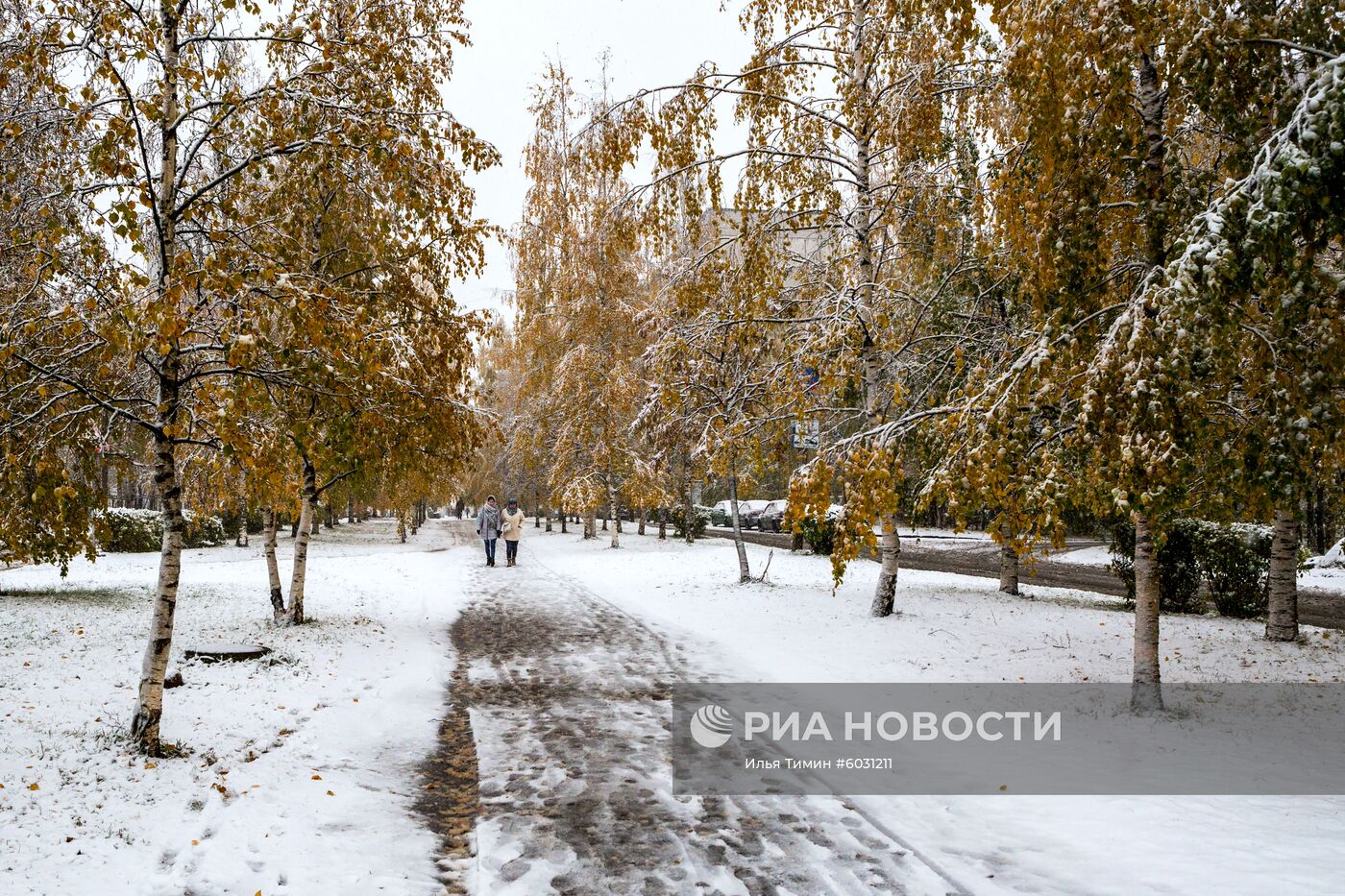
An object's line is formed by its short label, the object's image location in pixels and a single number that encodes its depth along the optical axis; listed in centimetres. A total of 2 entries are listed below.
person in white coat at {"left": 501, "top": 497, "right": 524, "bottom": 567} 1936
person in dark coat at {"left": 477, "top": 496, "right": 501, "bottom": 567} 1935
